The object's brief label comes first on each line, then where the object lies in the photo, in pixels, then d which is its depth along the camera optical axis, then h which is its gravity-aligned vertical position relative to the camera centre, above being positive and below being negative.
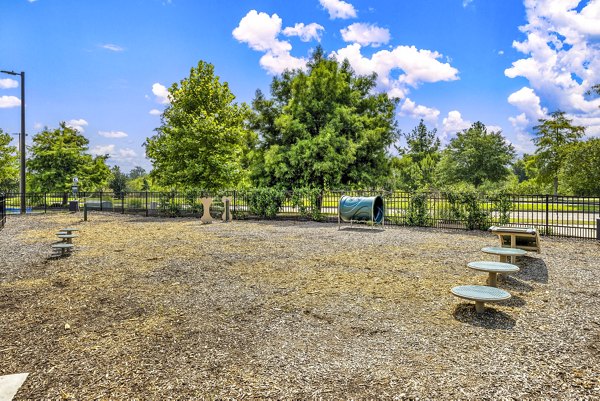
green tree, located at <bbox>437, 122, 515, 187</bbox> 40.38 +4.21
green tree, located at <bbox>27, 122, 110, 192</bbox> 38.91 +3.74
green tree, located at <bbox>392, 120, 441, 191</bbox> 48.01 +5.16
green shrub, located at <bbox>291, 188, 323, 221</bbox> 18.94 -0.11
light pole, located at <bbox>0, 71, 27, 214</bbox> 25.25 +3.84
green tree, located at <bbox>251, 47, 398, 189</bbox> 23.59 +4.46
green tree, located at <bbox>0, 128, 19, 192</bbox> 36.75 +3.87
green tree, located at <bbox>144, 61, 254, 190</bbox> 23.41 +3.90
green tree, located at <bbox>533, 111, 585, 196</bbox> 35.88 +5.84
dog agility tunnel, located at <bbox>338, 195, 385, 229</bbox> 14.71 -0.33
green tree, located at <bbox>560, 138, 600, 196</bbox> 26.62 +2.55
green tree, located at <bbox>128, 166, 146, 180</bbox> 168.54 +12.66
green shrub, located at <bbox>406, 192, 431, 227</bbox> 15.73 -0.44
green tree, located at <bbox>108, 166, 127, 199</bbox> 77.25 +3.93
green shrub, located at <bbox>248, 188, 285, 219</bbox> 19.94 -0.07
